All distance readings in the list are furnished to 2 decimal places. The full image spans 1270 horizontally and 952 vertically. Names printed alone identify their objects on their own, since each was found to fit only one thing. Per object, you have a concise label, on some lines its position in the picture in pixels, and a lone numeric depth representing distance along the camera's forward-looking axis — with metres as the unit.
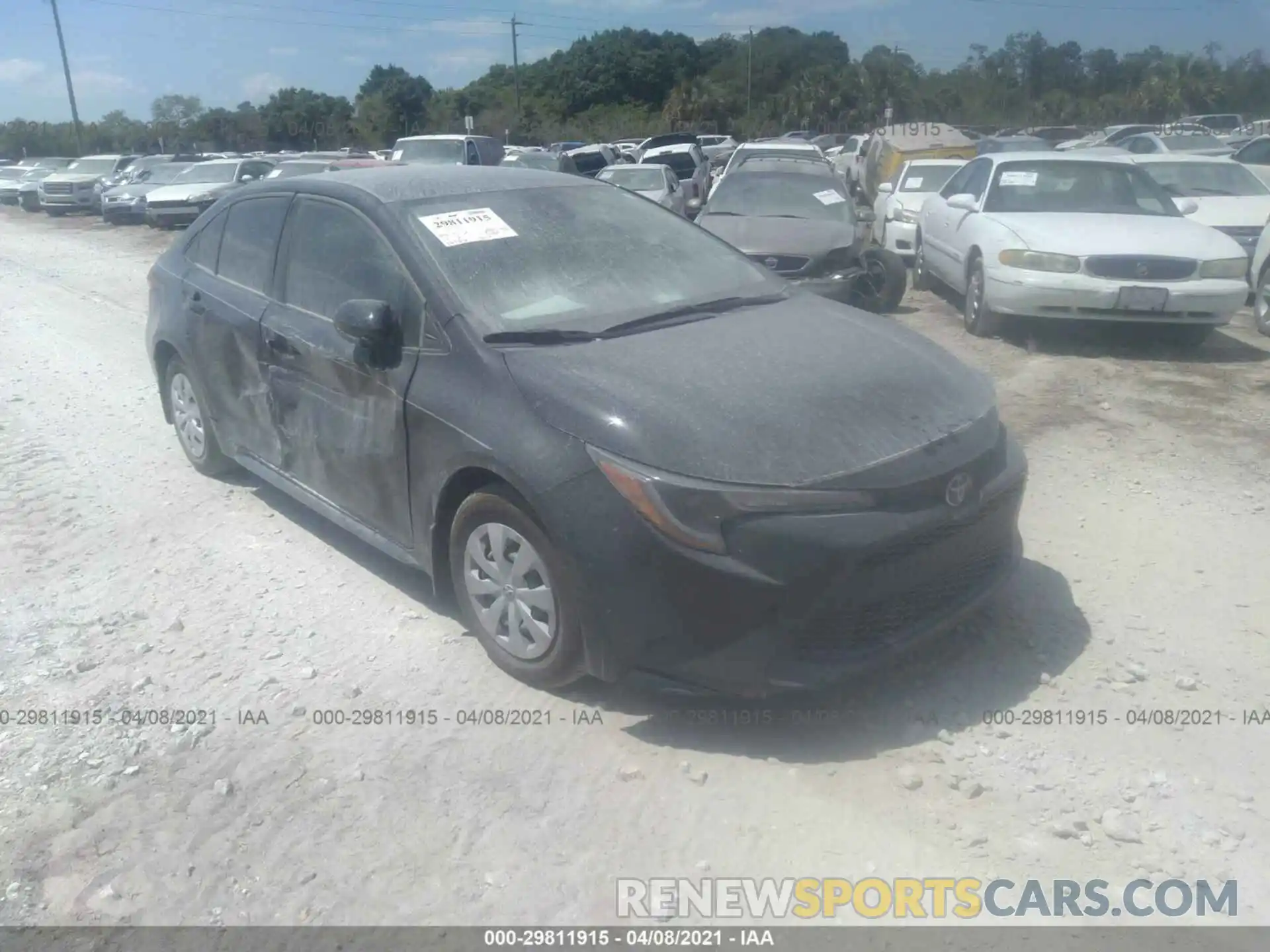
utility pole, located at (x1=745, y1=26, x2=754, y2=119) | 67.88
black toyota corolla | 3.25
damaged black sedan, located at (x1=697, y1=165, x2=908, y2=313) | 9.50
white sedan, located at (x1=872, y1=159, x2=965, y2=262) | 13.45
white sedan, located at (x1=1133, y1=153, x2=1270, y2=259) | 11.12
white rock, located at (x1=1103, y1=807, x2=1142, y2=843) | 3.02
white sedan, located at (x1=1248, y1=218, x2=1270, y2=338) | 9.27
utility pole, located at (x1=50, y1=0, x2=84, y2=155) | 49.72
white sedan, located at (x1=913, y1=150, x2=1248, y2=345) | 8.11
